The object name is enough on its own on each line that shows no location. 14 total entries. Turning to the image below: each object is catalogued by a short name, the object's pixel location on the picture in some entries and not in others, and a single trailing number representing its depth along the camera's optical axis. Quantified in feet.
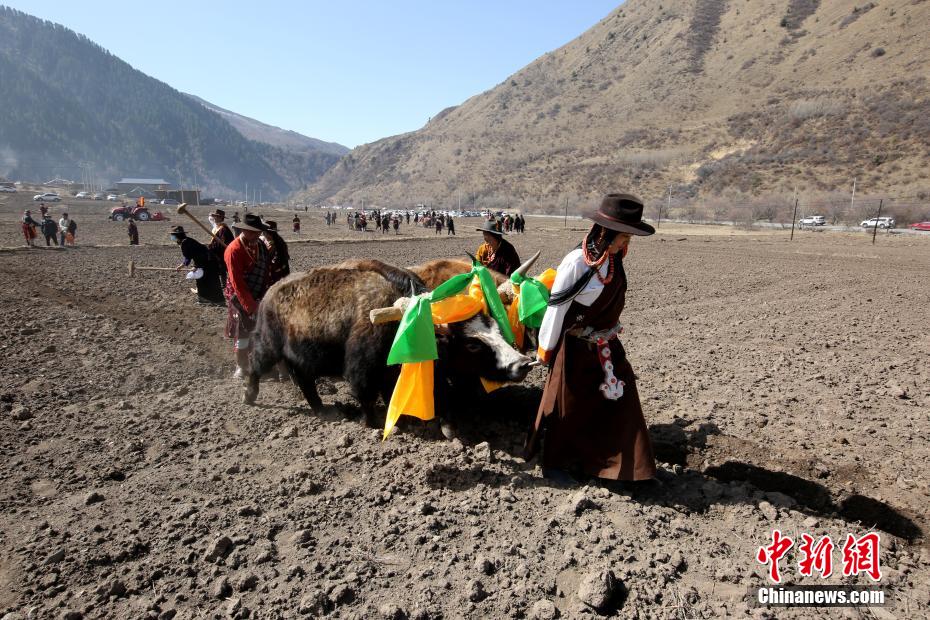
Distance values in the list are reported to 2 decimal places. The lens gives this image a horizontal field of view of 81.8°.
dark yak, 14.46
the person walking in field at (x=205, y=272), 33.91
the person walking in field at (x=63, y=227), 68.85
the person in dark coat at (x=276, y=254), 19.92
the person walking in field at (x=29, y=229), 64.49
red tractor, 131.75
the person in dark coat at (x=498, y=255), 21.85
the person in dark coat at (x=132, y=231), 73.24
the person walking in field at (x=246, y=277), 17.97
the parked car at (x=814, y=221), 120.78
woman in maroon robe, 10.88
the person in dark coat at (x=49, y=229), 66.59
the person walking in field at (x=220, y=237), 27.78
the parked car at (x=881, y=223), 103.44
